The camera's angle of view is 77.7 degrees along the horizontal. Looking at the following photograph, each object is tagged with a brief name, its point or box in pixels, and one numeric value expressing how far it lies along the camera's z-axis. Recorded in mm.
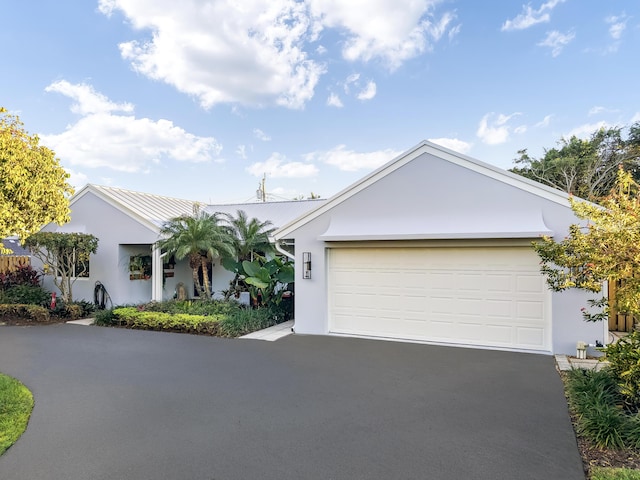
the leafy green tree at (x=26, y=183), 6535
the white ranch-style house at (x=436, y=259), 8617
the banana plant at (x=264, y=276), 12398
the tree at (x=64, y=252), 12961
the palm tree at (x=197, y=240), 12242
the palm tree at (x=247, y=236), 13469
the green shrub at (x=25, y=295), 13734
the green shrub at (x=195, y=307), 12055
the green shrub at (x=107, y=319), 12297
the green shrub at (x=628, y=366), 4777
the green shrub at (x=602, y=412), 4379
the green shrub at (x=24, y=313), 12725
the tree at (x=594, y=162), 21781
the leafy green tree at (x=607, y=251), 4691
